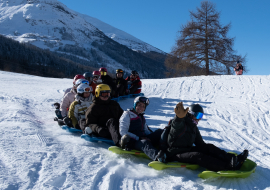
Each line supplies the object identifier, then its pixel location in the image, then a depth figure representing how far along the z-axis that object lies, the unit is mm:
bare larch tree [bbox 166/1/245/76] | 21016
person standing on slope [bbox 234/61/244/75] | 16000
